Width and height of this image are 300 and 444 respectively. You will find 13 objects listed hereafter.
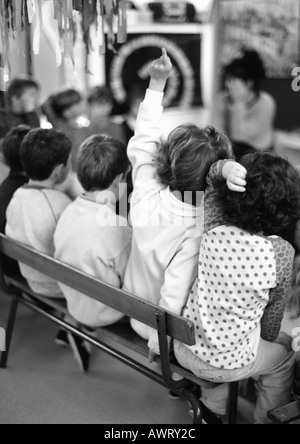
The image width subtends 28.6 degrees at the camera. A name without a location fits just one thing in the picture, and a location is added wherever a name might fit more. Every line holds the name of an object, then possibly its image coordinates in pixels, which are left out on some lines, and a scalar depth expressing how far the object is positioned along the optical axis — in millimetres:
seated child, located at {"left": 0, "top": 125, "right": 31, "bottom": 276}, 2746
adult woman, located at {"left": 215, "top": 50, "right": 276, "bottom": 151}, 4617
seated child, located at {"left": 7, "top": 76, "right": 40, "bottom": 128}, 3715
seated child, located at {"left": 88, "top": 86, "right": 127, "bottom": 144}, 4078
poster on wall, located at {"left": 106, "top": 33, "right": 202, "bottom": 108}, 6074
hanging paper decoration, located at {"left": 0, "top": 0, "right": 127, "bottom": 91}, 2277
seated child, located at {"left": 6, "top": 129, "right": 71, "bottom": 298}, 2555
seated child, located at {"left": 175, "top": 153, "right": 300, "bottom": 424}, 1862
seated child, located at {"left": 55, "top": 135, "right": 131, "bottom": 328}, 2303
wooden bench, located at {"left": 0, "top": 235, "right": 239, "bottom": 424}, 1950
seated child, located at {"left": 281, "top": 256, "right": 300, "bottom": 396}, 2740
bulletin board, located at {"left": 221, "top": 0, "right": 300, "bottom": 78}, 6234
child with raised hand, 2049
